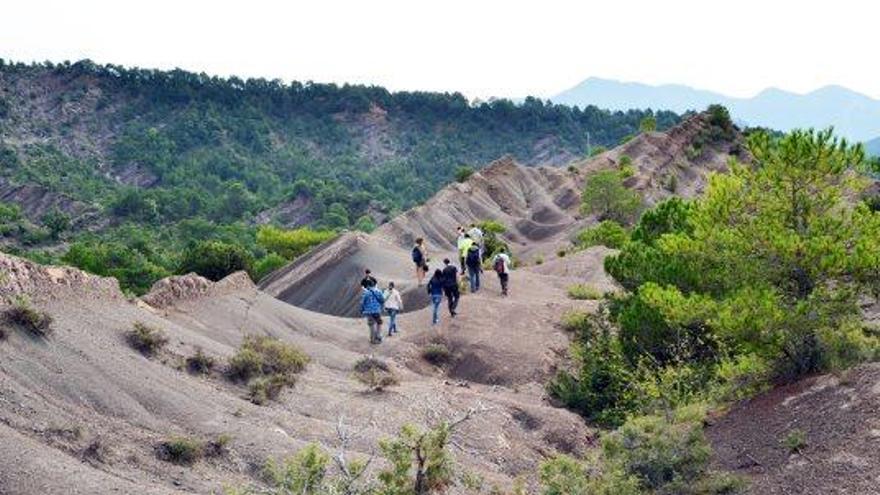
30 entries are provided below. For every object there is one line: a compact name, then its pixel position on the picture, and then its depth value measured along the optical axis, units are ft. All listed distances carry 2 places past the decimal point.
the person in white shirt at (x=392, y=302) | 100.99
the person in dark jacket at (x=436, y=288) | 103.91
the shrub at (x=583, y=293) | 127.13
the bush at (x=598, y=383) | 85.64
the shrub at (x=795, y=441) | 59.57
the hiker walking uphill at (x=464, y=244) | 114.83
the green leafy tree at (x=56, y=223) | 291.38
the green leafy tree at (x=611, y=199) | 245.24
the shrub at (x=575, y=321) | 106.03
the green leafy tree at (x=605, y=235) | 189.37
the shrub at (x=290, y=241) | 233.76
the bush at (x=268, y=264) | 191.34
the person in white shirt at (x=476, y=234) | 122.42
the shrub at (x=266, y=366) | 75.05
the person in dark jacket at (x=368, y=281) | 97.95
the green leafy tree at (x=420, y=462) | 47.91
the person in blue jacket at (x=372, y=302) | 97.76
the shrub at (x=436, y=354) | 99.86
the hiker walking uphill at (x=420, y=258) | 117.29
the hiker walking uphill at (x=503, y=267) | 117.80
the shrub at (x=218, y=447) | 60.75
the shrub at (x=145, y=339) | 73.82
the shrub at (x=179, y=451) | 58.65
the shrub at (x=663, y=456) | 58.44
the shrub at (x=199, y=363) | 76.02
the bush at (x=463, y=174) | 311.95
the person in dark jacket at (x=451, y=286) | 104.58
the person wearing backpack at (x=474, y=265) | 115.44
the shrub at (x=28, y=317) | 64.44
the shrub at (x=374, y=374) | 82.53
